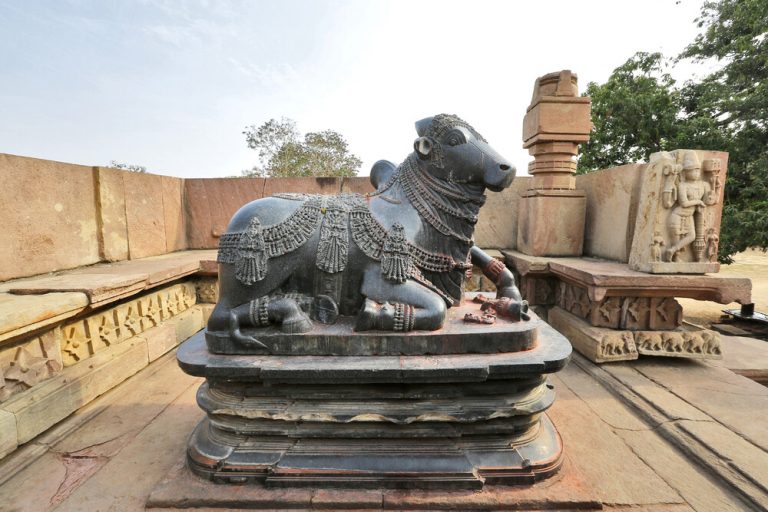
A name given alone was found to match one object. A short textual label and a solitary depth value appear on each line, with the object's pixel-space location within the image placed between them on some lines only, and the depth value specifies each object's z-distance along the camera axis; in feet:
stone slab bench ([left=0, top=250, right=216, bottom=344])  7.75
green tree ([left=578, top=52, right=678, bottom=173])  35.88
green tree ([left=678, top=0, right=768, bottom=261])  24.53
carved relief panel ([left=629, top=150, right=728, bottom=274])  11.05
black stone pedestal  6.29
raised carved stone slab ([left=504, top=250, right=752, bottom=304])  10.62
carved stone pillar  15.48
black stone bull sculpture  6.73
